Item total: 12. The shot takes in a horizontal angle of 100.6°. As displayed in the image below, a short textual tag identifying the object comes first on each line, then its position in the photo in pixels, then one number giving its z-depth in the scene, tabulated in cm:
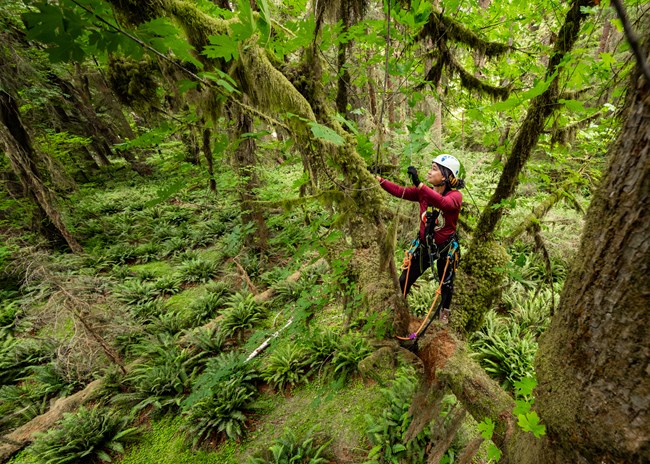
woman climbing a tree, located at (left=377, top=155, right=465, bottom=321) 273
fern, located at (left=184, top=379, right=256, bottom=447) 479
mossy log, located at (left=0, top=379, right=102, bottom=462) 505
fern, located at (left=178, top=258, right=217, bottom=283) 952
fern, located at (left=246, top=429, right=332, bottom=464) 411
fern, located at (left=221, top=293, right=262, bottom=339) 701
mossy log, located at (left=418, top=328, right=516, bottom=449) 229
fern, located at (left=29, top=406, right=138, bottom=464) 470
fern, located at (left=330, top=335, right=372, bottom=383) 542
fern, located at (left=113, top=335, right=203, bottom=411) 550
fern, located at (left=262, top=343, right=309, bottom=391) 554
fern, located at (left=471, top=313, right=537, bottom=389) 498
